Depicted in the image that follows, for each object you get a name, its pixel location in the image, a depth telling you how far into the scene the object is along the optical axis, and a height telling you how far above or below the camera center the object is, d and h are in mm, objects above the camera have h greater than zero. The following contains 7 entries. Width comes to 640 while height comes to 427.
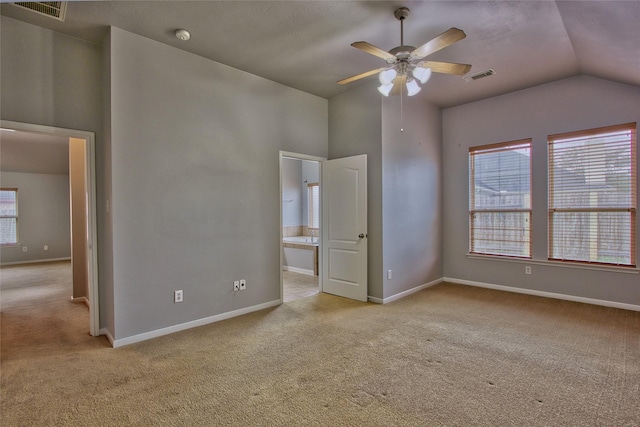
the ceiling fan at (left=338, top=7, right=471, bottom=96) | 2598 +1281
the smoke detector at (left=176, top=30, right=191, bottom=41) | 3098 +1731
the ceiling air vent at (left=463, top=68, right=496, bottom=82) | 4055 +1725
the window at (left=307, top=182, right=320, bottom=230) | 7766 +128
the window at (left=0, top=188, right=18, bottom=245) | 8102 -40
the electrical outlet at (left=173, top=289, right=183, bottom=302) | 3447 -898
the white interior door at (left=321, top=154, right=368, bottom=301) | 4590 -255
